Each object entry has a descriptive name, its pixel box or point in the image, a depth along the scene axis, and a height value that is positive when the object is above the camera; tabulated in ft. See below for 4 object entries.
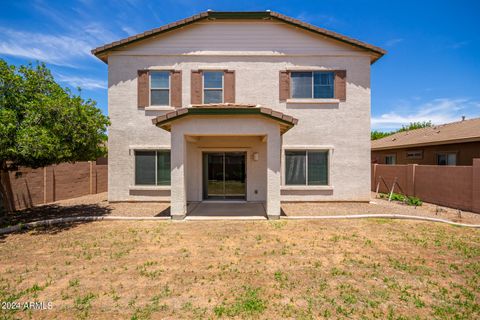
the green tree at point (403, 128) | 163.73 +24.49
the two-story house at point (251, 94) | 40.96 +11.63
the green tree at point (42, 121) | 23.75 +4.35
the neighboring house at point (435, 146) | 46.70 +3.88
